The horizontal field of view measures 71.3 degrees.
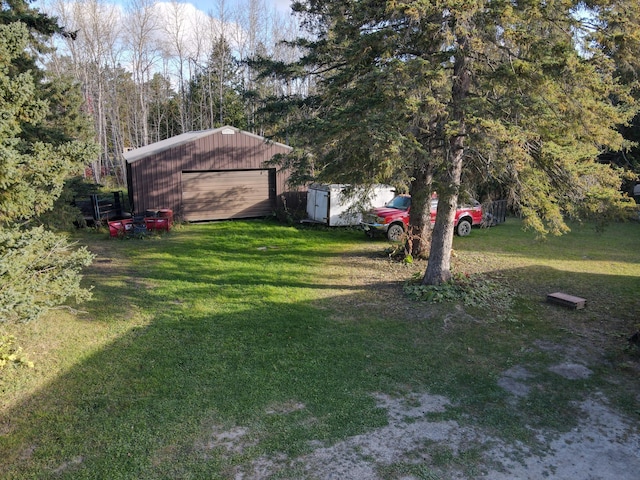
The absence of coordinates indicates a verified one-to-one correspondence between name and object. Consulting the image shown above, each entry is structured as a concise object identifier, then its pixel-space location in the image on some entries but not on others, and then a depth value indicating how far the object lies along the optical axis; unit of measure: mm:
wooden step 8234
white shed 15428
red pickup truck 13875
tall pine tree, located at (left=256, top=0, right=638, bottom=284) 6746
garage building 15977
